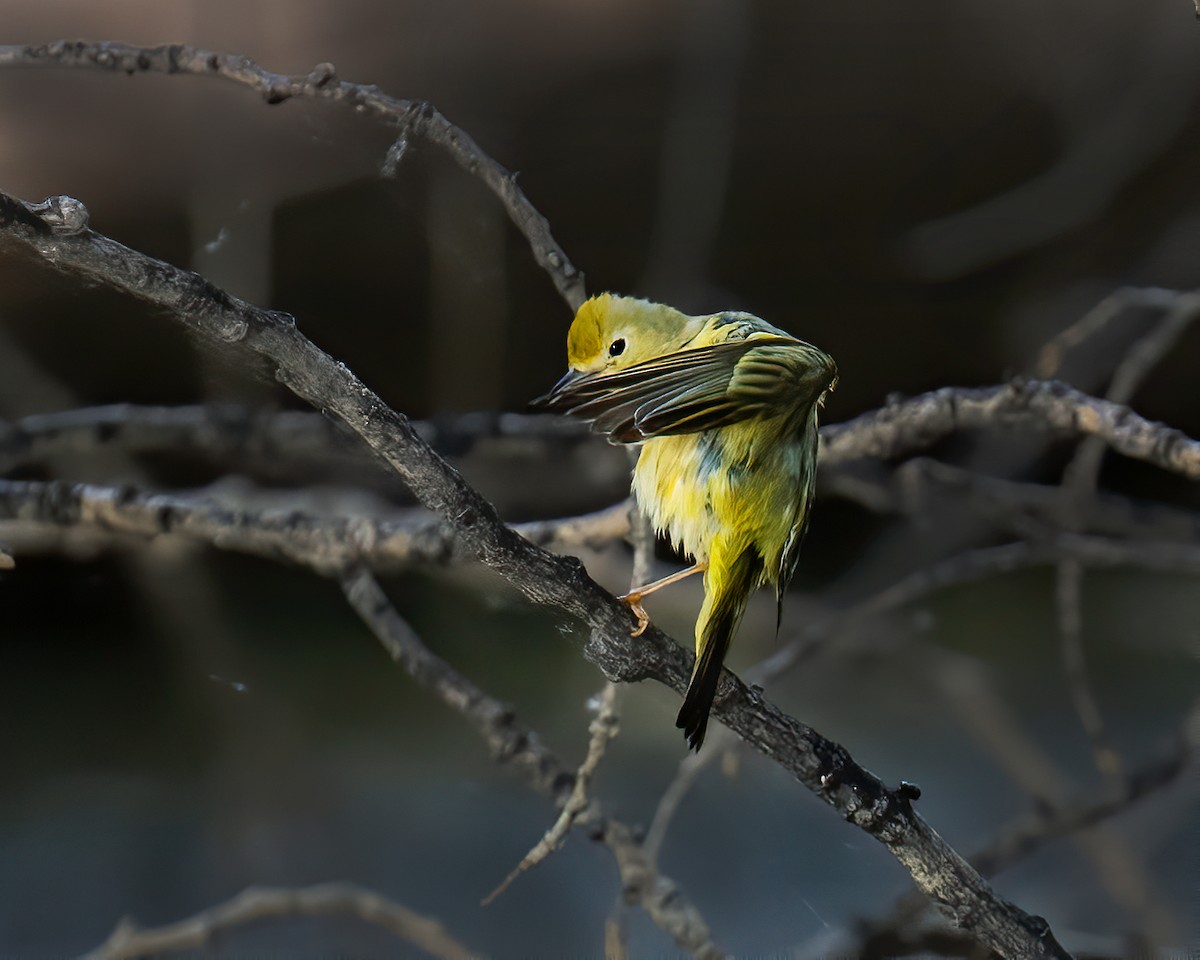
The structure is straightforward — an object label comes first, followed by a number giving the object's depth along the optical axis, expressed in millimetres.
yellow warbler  4016
